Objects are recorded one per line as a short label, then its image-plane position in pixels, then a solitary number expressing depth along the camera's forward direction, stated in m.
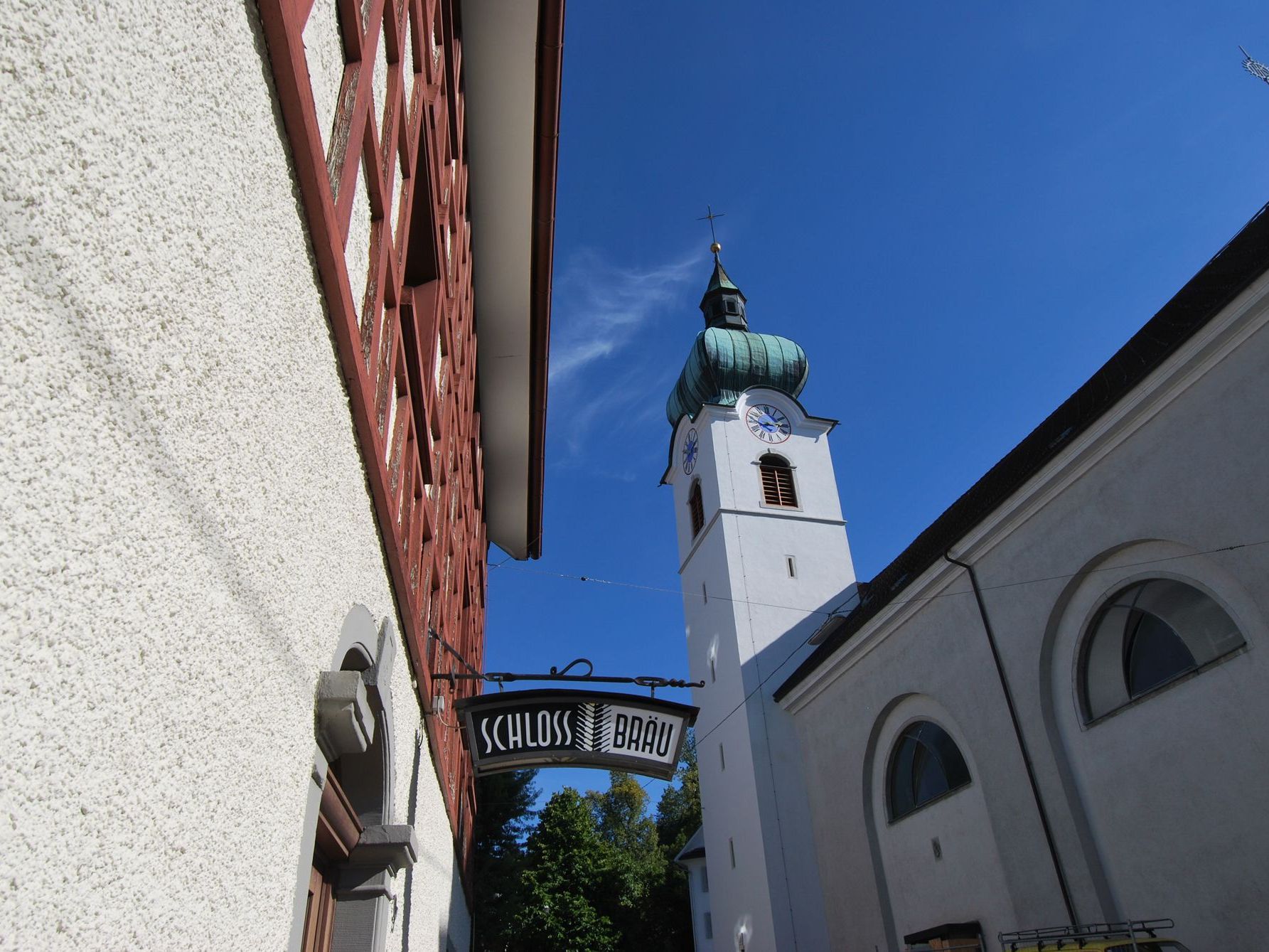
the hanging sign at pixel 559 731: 5.64
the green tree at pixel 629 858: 30.22
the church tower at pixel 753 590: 20.67
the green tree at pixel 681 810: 47.34
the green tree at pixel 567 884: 27.66
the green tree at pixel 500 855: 27.27
